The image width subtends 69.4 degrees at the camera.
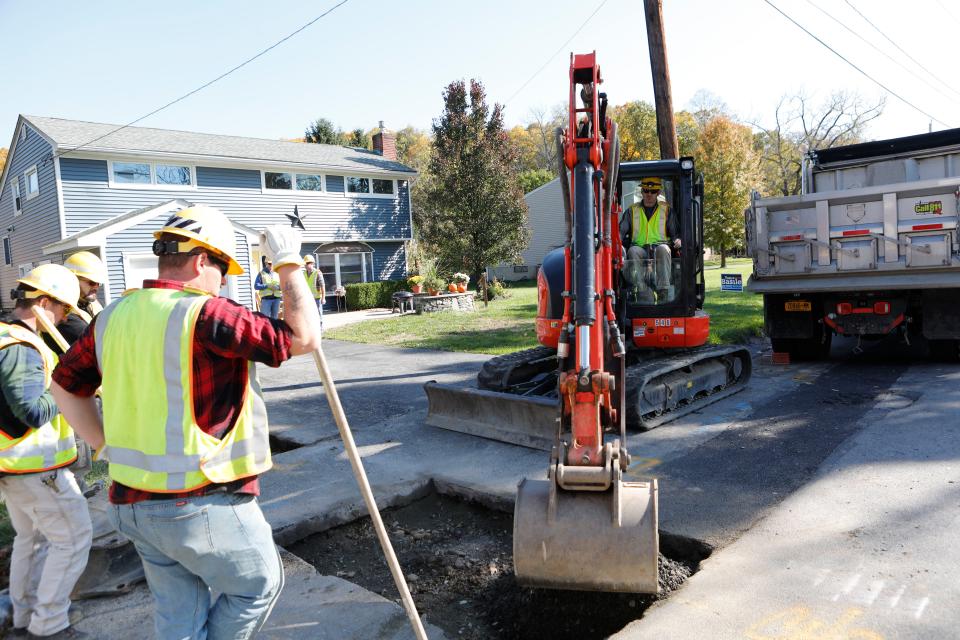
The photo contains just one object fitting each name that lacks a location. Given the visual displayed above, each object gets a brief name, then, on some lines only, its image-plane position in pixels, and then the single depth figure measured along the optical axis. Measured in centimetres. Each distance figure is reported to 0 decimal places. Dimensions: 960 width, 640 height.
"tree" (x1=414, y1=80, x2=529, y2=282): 2434
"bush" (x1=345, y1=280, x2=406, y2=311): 2473
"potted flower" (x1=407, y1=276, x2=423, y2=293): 2147
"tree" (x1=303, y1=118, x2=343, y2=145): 4275
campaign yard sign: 991
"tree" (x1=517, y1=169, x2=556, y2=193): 4847
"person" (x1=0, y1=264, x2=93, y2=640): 327
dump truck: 854
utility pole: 1074
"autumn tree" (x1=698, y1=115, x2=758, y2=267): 3416
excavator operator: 744
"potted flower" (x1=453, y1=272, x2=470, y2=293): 2156
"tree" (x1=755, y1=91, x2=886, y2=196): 5125
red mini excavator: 347
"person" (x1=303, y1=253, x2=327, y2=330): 1429
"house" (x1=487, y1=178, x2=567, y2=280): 3972
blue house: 1955
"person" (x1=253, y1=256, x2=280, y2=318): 1318
